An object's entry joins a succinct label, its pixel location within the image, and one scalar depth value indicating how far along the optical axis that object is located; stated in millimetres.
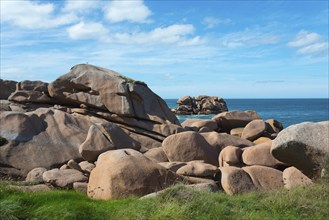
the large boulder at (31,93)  25078
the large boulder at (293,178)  15266
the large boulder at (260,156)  17688
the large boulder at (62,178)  14109
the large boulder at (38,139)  18219
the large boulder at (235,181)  14164
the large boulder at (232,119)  32112
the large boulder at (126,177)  12820
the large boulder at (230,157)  18484
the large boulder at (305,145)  14773
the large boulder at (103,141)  18250
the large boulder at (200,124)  28656
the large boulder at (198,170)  14759
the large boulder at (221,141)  20938
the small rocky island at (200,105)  84938
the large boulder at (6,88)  28853
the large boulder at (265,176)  15625
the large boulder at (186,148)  18547
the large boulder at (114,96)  24109
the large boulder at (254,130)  26400
